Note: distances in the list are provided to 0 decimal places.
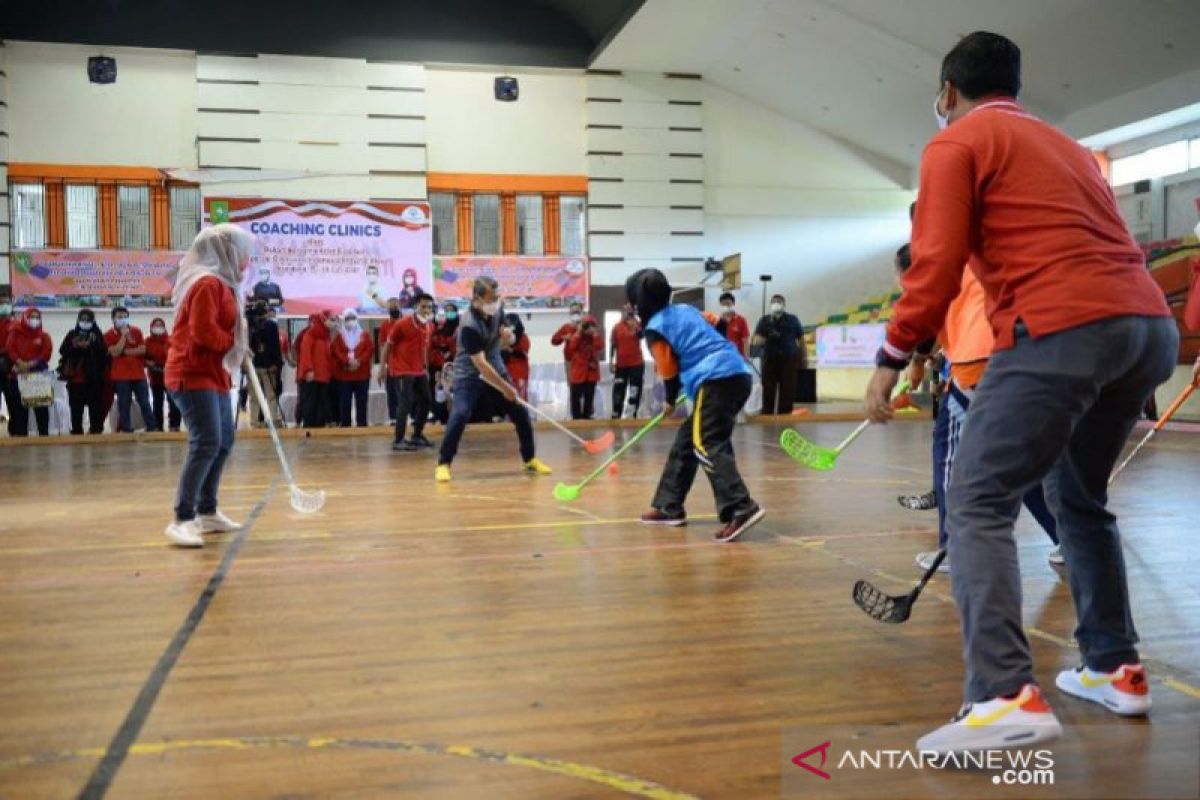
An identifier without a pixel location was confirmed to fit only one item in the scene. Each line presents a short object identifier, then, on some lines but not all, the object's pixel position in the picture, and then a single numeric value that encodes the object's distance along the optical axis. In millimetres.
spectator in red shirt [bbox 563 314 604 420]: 16047
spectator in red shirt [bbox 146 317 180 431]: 14492
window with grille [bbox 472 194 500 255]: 21469
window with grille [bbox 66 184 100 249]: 19656
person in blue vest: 5023
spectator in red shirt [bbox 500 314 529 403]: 15406
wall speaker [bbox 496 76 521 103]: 21719
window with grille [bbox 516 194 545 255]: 21703
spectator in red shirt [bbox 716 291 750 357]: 15742
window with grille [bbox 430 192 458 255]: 21281
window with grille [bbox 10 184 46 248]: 19391
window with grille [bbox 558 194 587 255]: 22031
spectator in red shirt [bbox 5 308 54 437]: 14008
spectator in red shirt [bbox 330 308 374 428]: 14633
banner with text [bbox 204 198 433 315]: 19844
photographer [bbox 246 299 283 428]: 14773
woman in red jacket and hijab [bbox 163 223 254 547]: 4996
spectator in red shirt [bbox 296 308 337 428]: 14734
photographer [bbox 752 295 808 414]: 15742
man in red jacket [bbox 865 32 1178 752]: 2180
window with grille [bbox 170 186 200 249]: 20141
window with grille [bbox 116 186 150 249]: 19875
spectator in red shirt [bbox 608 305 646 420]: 15898
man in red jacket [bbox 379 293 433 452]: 11143
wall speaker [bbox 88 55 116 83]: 19781
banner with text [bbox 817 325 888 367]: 20047
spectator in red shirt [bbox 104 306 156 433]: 13859
